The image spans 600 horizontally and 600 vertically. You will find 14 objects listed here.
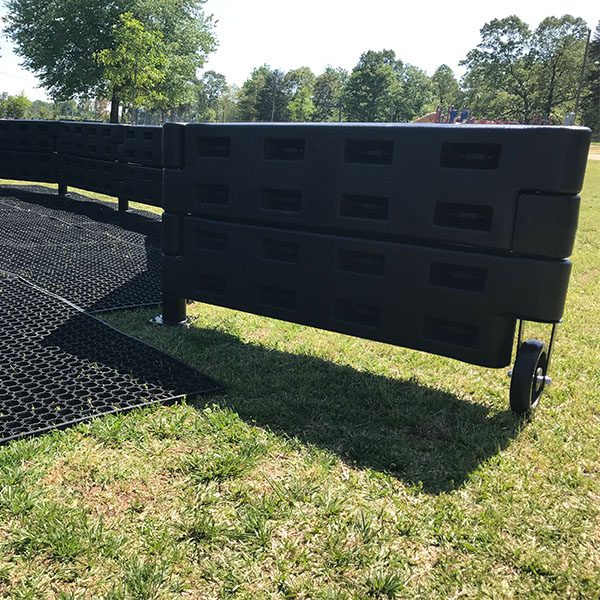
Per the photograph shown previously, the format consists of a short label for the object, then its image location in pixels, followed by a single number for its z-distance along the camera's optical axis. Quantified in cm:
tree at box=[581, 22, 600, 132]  7191
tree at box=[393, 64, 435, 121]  8911
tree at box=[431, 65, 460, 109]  11756
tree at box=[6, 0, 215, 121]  3203
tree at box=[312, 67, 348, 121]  11125
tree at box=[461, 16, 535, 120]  7319
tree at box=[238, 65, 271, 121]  9081
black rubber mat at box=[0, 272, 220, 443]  299
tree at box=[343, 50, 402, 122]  8362
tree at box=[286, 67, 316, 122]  8800
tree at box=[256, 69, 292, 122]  8838
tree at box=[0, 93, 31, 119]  7344
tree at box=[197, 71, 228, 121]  13626
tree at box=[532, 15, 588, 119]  7044
